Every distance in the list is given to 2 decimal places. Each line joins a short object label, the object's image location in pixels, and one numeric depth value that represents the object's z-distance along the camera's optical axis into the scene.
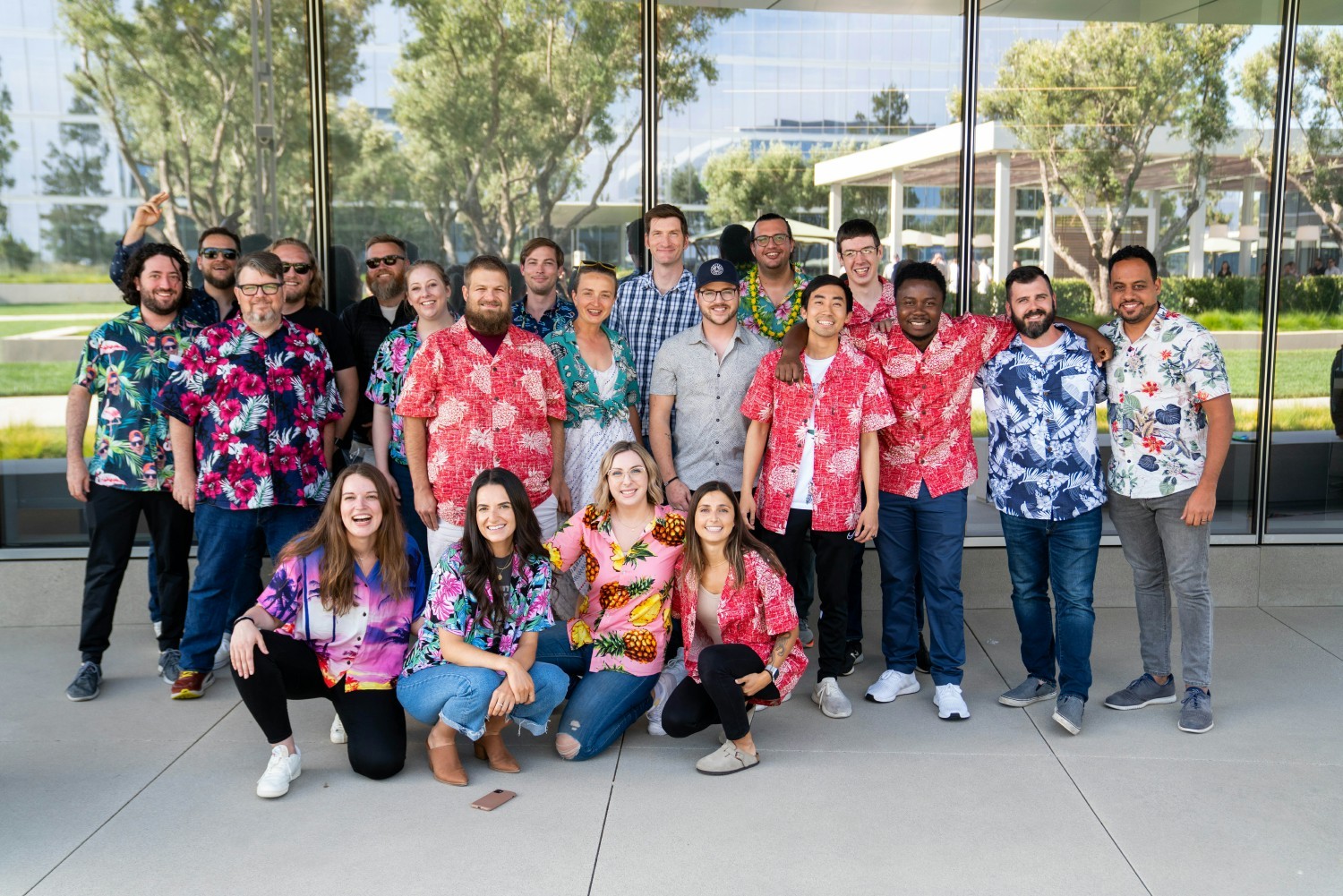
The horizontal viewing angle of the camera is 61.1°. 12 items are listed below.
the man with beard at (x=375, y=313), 4.80
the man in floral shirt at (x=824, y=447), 4.05
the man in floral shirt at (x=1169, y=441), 3.86
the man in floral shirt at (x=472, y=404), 4.03
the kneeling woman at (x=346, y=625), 3.56
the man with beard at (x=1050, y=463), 3.94
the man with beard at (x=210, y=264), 4.70
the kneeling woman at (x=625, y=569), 3.83
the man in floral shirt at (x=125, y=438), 4.40
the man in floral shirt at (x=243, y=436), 4.18
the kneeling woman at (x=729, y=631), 3.66
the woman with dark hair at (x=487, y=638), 3.55
